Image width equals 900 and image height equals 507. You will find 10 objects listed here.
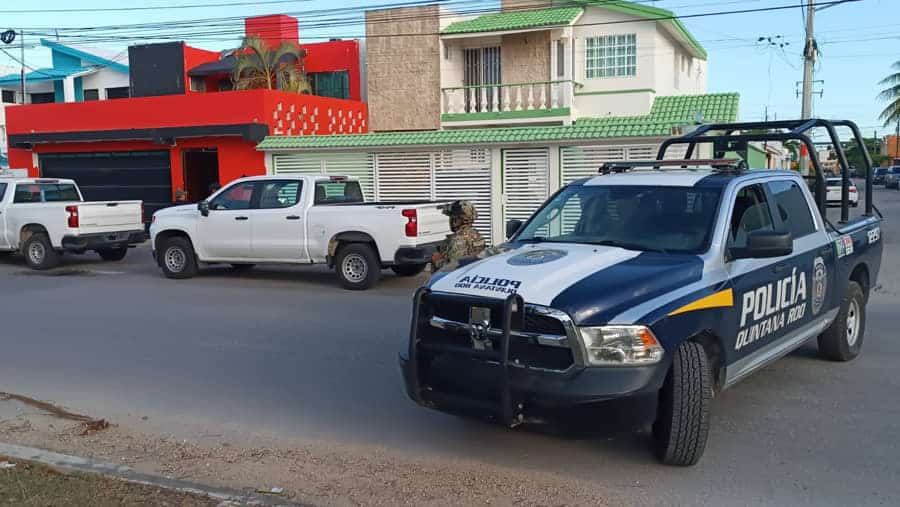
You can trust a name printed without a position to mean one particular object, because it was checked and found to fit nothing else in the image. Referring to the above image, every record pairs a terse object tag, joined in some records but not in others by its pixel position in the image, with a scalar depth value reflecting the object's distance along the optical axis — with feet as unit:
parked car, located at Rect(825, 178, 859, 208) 83.86
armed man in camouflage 39.83
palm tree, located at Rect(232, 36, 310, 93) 84.94
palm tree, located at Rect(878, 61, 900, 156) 177.17
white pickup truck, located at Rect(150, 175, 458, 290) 41.86
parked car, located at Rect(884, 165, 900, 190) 188.07
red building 69.92
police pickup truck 15.11
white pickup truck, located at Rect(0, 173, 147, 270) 52.80
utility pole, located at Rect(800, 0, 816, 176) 85.25
